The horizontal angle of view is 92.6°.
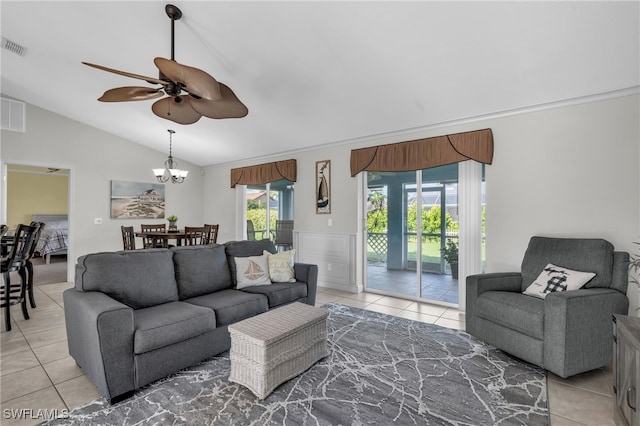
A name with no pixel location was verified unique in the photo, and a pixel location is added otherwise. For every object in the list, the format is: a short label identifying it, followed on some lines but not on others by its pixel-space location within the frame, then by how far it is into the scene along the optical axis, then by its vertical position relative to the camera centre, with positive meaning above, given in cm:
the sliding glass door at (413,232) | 416 -27
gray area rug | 184 -123
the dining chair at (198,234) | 486 -33
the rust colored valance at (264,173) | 560 +80
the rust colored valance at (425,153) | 368 +82
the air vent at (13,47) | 346 +193
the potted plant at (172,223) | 546 -17
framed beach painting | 615 +28
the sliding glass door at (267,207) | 604 +14
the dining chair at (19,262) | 327 -54
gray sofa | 197 -78
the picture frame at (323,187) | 516 +46
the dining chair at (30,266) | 363 -63
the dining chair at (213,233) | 511 -33
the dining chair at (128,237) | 471 -37
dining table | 480 -34
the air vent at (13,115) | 482 +157
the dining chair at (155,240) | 505 -44
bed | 713 -54
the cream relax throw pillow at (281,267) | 346 -61
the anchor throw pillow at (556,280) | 261 -59
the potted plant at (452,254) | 412 -55
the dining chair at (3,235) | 377 -28
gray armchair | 222 -75
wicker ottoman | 201 -94
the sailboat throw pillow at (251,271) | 326 -63
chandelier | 527 +72
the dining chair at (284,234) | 590 -41
